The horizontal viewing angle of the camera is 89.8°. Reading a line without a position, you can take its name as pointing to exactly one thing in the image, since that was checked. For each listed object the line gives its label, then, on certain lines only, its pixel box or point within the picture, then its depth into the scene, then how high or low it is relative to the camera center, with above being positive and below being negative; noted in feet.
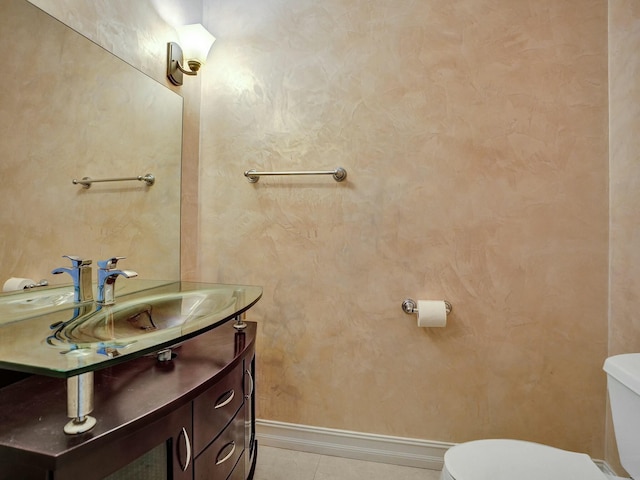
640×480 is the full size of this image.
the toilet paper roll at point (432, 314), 4.42 -1.01
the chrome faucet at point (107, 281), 3.22 -0.44
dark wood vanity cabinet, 1.80 -1.18
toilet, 2.98 -2.25
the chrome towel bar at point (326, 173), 4.89 +1.03
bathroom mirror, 2.82 +0.94
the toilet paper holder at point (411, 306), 4.65 -0.96
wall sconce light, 4.77 +2.84
